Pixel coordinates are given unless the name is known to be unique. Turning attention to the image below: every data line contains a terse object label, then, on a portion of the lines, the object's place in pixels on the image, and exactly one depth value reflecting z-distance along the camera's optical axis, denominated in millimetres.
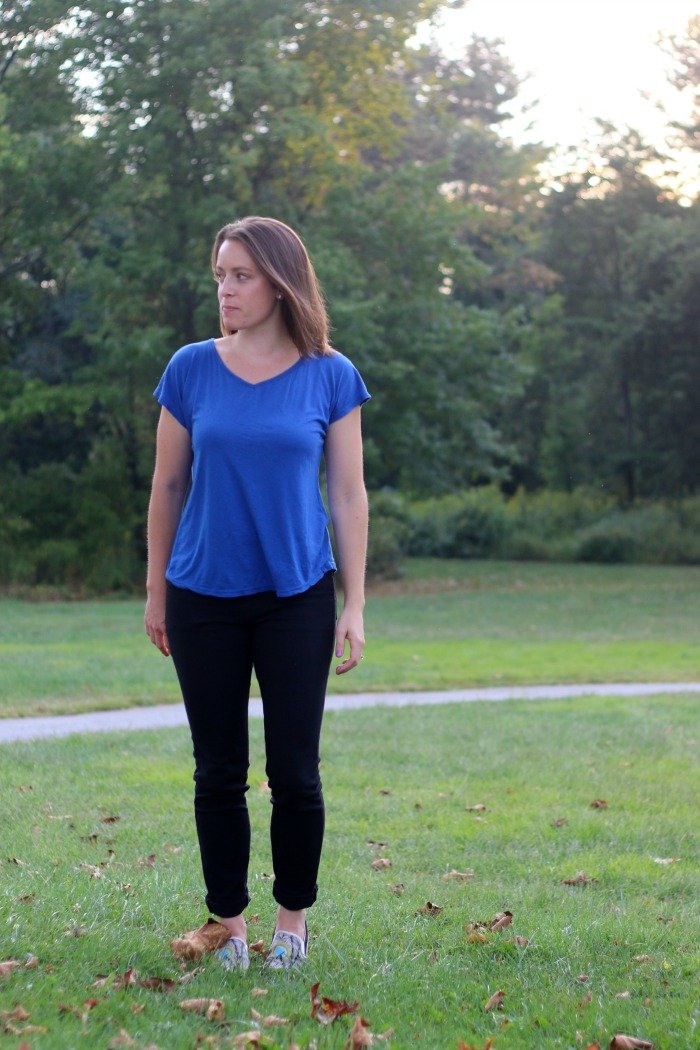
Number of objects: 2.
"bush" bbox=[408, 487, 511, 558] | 35594
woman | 3719
